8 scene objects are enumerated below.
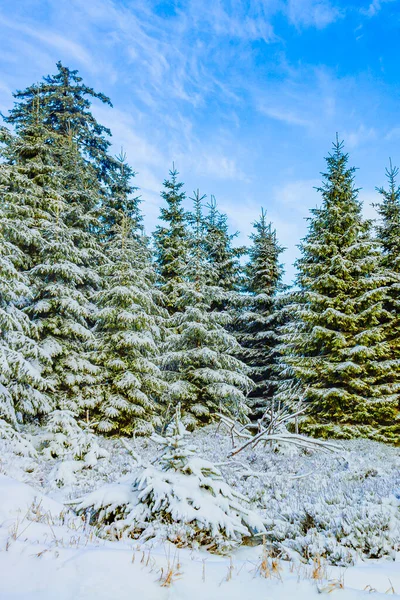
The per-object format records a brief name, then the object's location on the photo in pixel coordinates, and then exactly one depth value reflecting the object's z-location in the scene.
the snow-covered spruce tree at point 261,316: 17.12
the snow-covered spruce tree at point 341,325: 12.01
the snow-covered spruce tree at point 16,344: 8.61
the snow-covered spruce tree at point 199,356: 13.21
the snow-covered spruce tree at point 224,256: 19.98
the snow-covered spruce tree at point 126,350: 11.39
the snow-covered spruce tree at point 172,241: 17.75
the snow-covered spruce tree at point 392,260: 12.96
